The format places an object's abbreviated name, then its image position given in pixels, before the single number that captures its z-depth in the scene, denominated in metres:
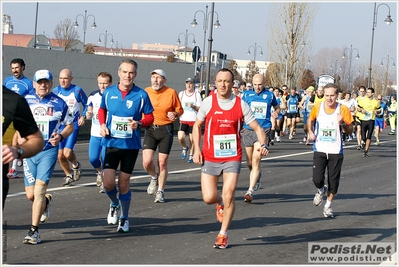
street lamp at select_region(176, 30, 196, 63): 64.24
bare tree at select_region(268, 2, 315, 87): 58.66
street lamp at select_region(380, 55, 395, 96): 110.81
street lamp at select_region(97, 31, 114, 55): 75.16
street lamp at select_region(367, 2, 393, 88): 47.83
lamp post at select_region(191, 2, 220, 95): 30.72
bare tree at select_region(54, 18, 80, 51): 81.00
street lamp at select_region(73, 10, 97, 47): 59.19
